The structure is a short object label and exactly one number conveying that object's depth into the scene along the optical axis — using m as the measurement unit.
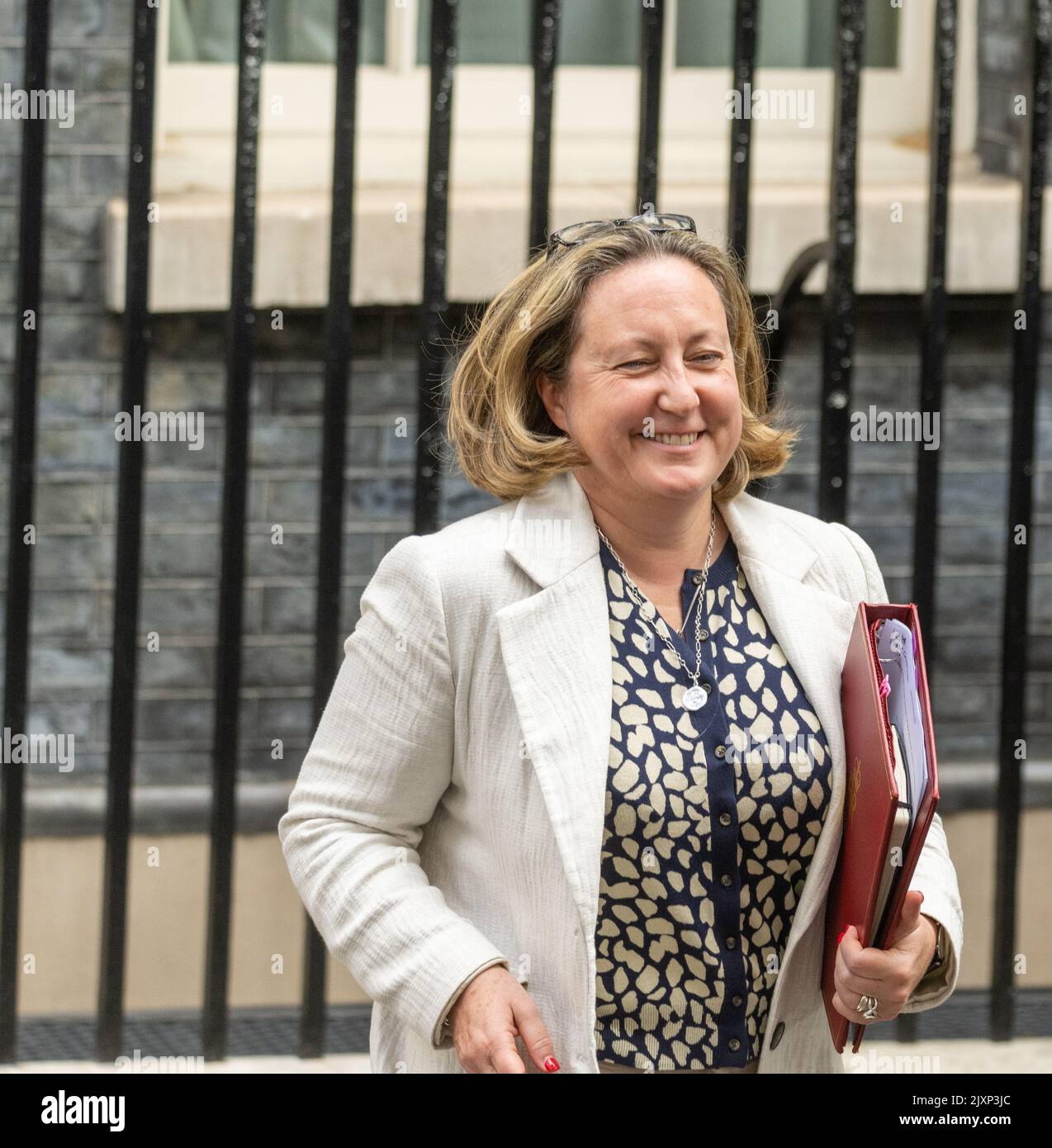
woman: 3.22
